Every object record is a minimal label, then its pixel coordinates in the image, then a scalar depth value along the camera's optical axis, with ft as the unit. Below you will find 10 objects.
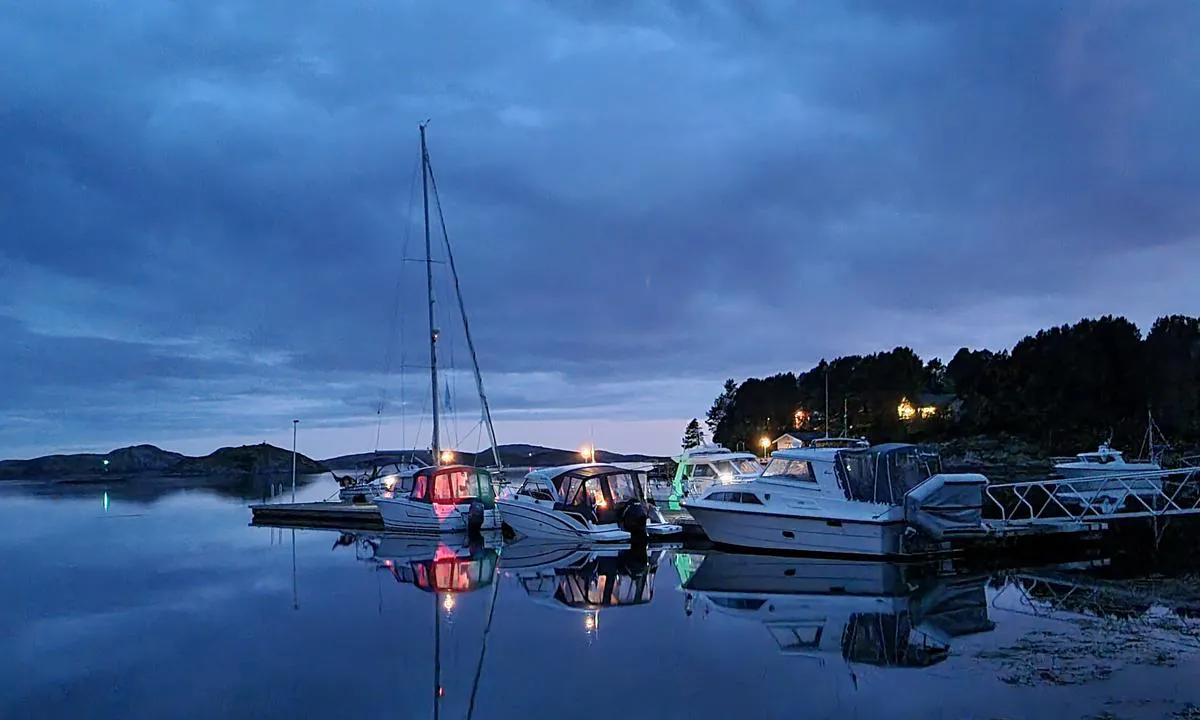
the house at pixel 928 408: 296.30
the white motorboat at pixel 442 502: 107.76
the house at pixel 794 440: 127.85
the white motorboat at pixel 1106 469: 135.44
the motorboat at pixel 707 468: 113.39
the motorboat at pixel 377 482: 152.05
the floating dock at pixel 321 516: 126.11
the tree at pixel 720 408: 404.43
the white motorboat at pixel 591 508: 87.15
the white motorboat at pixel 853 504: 72.43
